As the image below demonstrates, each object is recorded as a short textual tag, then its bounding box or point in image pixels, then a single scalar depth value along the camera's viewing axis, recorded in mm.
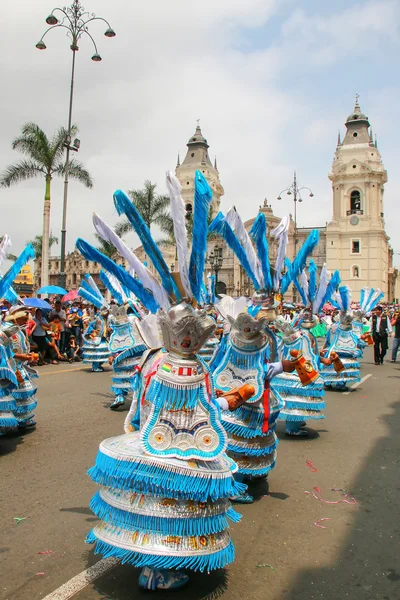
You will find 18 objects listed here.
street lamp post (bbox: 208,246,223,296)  23239
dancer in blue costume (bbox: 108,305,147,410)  7773
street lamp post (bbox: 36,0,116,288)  15164
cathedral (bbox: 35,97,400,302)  58500
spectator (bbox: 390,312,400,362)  15587
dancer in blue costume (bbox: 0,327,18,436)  5348
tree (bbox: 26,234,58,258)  42731
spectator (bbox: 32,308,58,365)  12291
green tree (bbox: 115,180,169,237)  28578
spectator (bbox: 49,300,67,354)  14586
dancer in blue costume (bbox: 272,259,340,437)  6375
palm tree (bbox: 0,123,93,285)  20062
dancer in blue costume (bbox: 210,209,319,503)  4246
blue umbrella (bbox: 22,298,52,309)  12264
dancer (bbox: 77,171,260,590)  2604
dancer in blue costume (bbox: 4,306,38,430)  5609
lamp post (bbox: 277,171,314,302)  28859
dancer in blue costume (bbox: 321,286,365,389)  10359
